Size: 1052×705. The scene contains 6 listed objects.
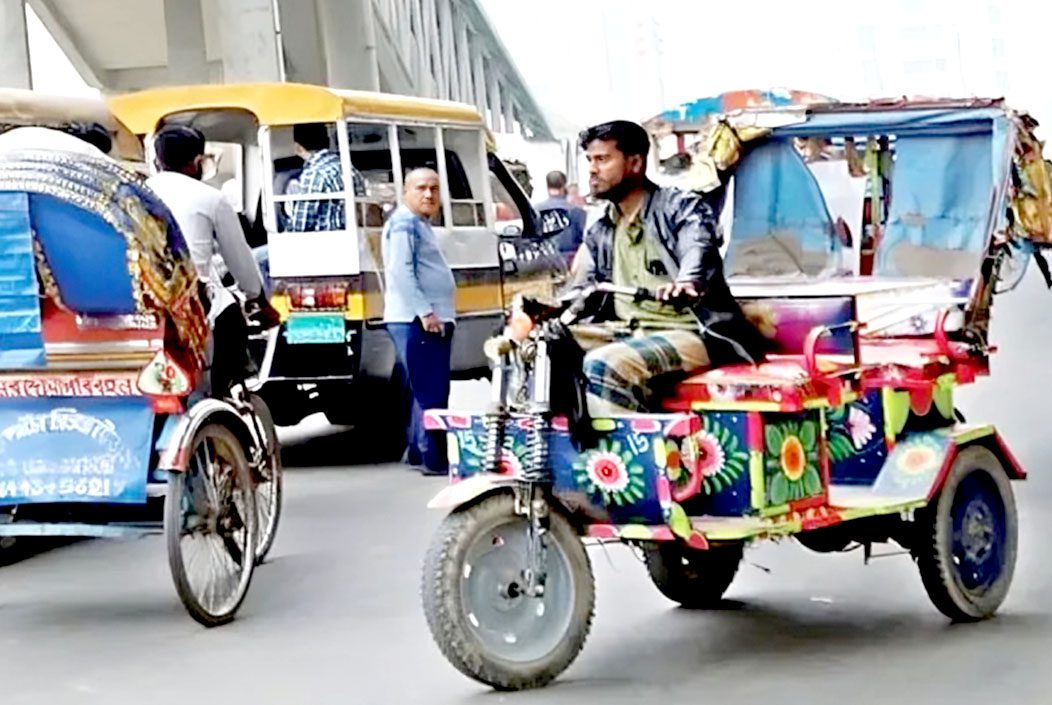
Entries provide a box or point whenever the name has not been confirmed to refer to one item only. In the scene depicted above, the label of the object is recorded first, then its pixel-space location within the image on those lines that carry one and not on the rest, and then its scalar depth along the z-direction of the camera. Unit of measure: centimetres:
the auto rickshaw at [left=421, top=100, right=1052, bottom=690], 688
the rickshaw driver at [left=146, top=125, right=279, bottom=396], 931
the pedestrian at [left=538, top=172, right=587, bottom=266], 1998
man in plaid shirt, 1374
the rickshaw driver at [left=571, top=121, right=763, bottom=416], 739
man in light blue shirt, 1305
